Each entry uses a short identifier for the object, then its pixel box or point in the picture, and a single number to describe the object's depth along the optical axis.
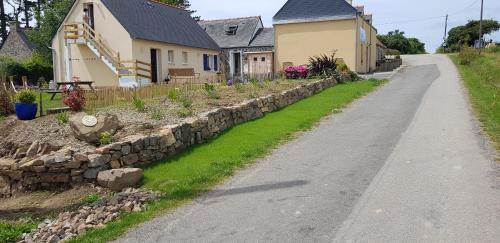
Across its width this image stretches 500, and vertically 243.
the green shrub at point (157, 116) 11.61
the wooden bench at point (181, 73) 30.07
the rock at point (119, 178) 8.12
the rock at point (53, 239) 6.22
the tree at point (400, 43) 77.81
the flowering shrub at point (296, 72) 25.70
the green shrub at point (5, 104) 14.21
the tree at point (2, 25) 55.12
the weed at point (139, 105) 12.67
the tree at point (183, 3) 55.91
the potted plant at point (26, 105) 12.67
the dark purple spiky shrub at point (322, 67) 25.94
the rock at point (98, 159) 8.57
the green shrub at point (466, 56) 39.53
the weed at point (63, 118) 11.79
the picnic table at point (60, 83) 17.16
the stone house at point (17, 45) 47.97
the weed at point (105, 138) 9.46
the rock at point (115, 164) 8.83
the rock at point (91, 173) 8.57
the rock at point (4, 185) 9.09
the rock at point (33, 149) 9.95
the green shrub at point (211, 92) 15.21
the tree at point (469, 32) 71.88
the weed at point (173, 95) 14.30
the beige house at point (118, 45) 27.48
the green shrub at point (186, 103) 12.93
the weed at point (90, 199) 7.74
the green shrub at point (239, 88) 17.12
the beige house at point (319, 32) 32.69
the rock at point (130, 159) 9.00
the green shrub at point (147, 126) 10.48
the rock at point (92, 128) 9.85
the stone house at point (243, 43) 37.91
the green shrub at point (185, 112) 12.03
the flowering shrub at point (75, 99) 13.12
